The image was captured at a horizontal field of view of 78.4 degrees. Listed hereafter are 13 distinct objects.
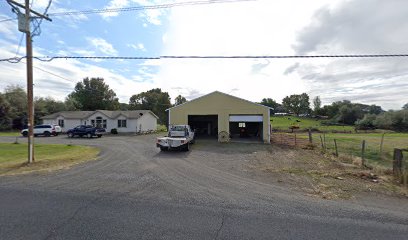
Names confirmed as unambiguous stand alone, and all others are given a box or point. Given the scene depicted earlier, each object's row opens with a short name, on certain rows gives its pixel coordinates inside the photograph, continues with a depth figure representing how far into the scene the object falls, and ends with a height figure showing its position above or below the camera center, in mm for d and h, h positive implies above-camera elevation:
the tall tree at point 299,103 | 123125 +9820
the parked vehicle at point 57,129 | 35709 -716
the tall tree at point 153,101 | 73294 +6959
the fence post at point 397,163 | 9184 -1532
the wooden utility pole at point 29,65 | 12461 +2984
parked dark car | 31578 -1015
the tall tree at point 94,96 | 71188 +8284
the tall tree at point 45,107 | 52550 +3982
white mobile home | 40406 +717
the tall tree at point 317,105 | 114850 +9054
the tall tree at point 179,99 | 94750 +9396
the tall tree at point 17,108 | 48781 +3191
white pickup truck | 16766 -1178
